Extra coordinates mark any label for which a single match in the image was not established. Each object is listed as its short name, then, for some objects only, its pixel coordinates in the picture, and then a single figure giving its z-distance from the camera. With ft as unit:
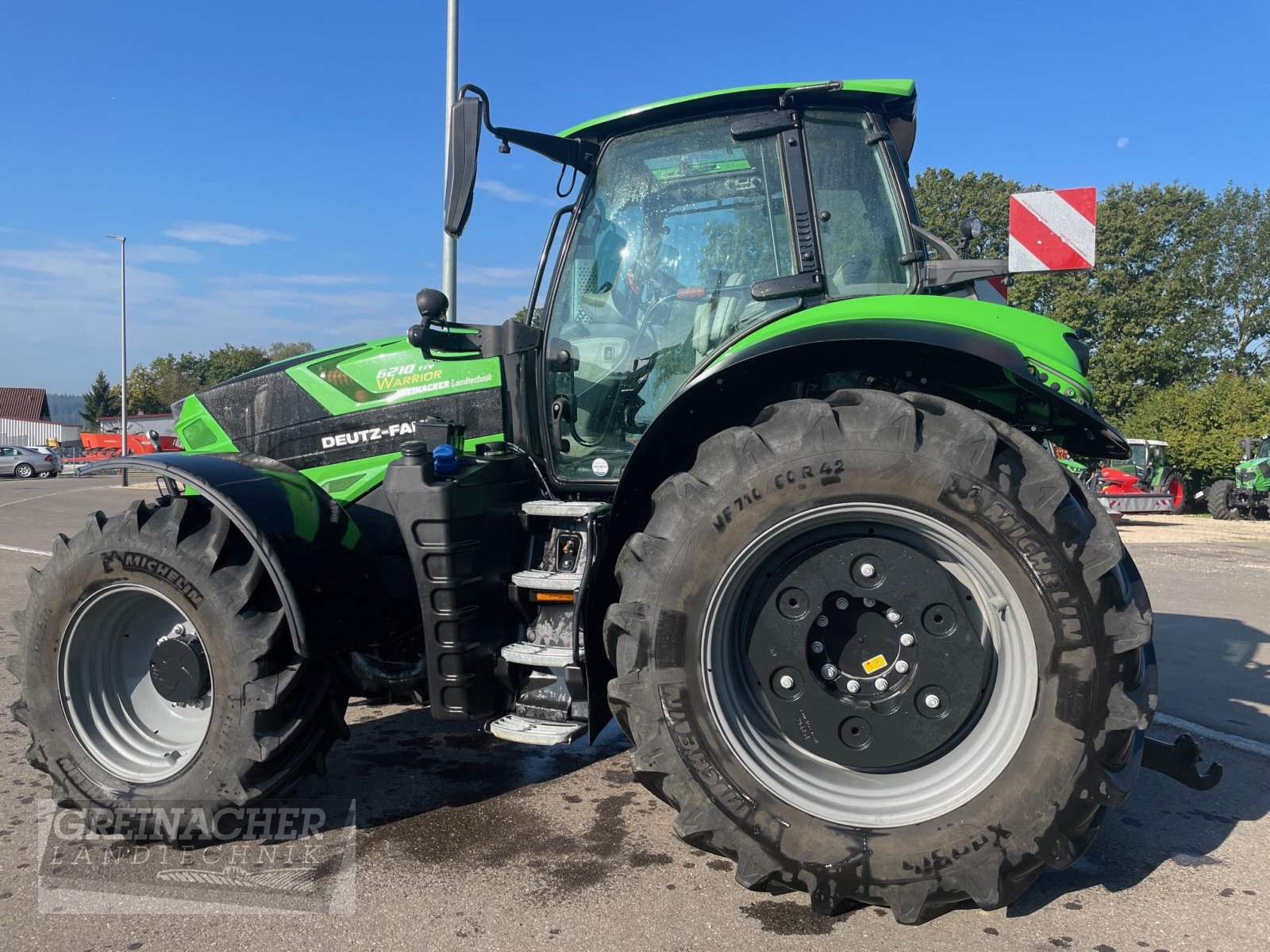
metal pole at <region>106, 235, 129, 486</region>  112.47
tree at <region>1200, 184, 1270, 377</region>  147.95
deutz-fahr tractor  8.31
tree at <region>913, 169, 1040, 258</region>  125.80
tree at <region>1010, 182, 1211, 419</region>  118.01
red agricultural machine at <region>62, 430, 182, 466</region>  135.23
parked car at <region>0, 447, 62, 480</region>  123.44
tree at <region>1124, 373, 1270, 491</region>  82.28
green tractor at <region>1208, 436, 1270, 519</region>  67.21
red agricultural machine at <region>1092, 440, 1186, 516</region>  61.15
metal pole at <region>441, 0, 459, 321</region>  29.81
